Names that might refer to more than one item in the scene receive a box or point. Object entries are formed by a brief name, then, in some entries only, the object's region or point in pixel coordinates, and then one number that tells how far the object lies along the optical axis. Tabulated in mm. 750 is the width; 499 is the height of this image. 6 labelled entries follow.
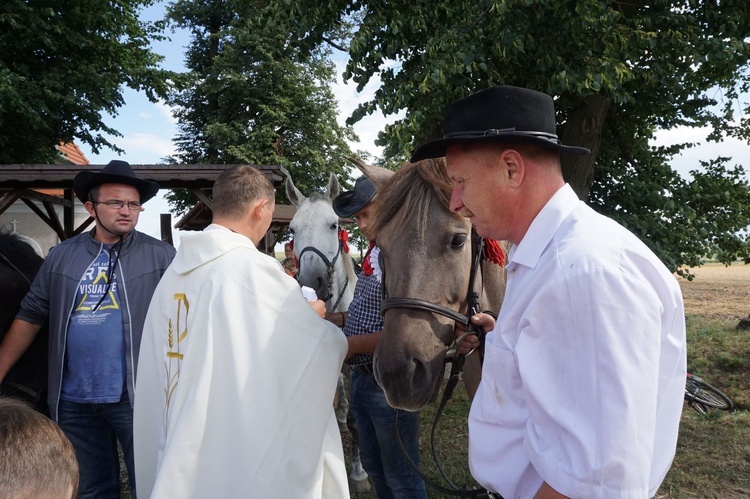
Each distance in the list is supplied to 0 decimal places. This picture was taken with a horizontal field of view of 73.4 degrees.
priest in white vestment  1980
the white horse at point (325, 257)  4859
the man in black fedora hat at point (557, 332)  994
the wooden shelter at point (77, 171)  7547
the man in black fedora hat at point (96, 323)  2990
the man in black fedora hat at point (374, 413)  2621
